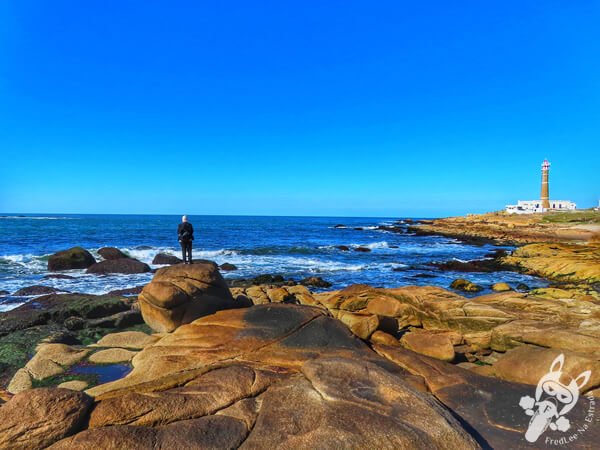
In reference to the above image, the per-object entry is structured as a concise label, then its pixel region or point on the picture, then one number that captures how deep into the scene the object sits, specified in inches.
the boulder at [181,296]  360.7
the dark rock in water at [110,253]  1049.6
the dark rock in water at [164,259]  1015.0
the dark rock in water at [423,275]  869.2
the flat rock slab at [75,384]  258.5
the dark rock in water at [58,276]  751.1
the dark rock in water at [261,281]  742.5
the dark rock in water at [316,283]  754.8
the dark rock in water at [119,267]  827.4
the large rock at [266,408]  146.7
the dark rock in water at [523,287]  679.4
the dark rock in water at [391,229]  2980.8
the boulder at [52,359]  282.4
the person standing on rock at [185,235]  553.0
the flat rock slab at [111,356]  306.6
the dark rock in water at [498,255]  1183.1
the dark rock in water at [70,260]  853.3
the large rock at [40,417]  142.5
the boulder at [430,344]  307.1
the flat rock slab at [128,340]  342.6
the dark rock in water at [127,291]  608.3
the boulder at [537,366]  237.1
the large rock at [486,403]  182.5
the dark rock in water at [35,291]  591.1
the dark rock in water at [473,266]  958.1
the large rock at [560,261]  781.3
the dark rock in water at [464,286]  692.7
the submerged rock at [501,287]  648.7
